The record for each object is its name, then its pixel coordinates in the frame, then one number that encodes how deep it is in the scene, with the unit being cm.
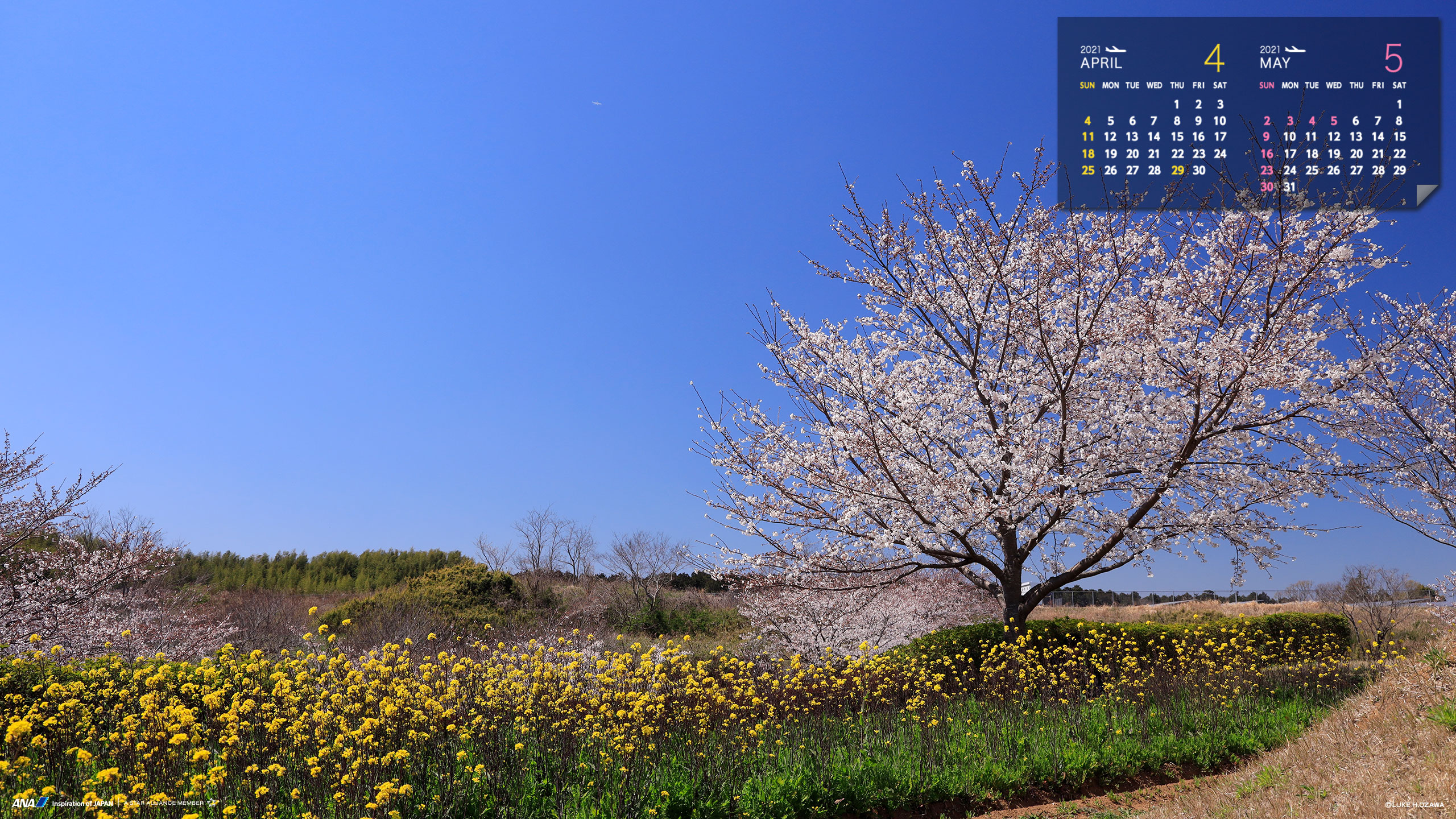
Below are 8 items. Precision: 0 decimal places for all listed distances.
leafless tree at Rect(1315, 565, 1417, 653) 1627
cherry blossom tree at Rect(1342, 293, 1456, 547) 1224
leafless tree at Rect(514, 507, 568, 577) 3350
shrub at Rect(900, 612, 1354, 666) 1105
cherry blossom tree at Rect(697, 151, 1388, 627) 905
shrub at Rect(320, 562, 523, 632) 1792
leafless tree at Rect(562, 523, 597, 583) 3302
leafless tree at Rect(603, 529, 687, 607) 2714
